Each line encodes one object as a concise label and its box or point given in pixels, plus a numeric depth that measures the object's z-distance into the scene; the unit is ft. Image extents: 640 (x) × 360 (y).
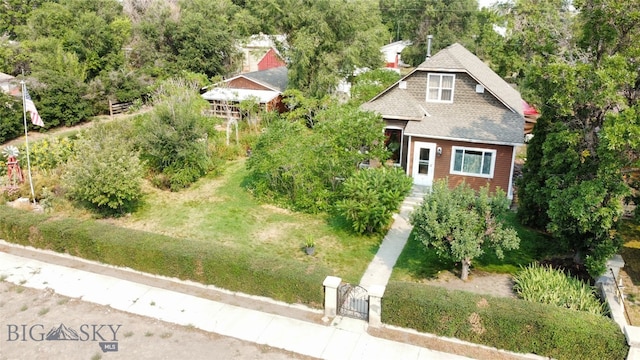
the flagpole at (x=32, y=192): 65.05
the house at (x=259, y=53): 141.06
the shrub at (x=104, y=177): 58.18
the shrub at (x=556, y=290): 40.16
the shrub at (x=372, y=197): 54.08
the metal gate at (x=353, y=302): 40.98
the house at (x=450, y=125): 66.85
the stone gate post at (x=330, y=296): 40.01
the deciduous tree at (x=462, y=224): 43.78
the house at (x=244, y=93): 114.11
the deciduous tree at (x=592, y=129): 39.27
